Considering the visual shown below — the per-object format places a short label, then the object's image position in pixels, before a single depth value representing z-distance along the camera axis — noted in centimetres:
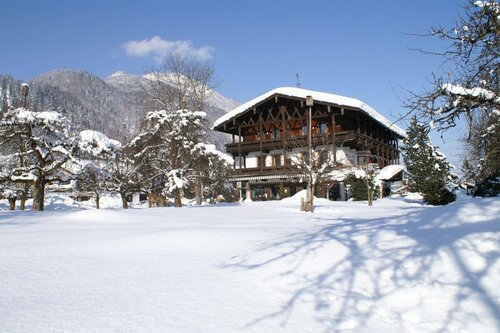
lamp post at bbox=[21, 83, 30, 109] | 1889
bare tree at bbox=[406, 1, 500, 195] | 612
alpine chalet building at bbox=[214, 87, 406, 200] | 3250
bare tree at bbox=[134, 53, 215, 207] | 2108
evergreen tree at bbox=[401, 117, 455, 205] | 2314
